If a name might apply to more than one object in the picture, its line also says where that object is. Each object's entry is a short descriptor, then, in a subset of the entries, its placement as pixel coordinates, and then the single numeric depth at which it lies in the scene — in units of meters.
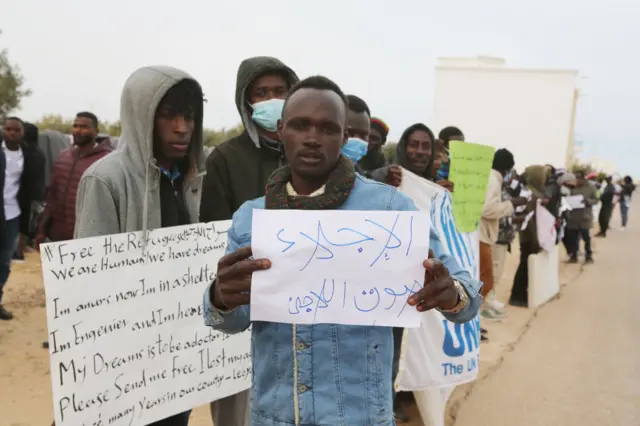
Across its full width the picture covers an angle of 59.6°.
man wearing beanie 4.40
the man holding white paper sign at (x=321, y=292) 1.46
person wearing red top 4.92
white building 41.94
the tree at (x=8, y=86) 19.69
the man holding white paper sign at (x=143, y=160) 2.10
